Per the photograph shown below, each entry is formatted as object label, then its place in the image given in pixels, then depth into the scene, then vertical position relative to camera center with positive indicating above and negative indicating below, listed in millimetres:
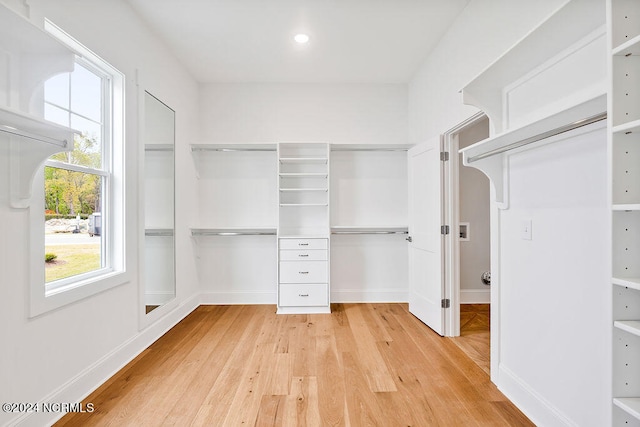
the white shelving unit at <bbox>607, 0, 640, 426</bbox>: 975 +58
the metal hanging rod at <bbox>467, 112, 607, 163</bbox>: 1163 +344
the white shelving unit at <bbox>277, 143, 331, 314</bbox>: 3592 -196
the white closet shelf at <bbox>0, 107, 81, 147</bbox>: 1237 +370
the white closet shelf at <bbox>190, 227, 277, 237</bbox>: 3758 -223
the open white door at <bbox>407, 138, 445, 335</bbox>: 2990 -235
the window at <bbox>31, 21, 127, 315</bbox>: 1784 +136
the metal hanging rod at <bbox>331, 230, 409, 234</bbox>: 3887 -242
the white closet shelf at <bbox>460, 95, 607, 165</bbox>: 1196 +381
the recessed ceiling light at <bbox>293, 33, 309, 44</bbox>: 2879 +1623
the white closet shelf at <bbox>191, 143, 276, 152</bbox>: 3752 +800
